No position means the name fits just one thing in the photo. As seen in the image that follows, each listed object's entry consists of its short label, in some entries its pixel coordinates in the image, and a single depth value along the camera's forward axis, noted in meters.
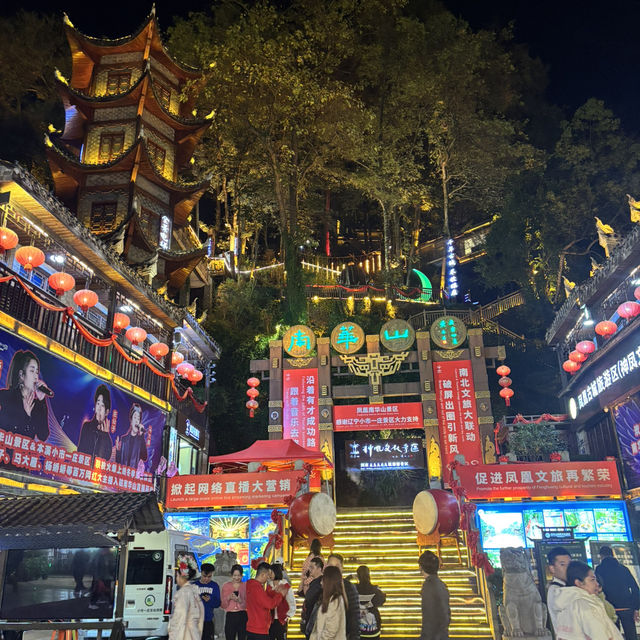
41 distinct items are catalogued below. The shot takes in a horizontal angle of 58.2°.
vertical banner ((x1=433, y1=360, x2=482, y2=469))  14.98
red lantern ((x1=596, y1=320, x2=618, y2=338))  11.77
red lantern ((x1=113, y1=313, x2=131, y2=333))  12.51
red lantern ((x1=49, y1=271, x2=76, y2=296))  10.25
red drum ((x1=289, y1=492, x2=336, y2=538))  10.26
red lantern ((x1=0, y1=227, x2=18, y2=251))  9.19
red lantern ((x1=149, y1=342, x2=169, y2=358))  13.94
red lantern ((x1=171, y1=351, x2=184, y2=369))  15.86
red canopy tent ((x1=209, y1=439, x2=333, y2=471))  12.58
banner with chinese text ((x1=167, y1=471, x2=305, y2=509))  11.75
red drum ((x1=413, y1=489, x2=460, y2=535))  9.94
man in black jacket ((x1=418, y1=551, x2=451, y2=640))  4.55
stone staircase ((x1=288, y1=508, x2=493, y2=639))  8.25
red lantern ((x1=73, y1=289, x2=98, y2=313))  10.69
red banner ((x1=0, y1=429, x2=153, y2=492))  9.05
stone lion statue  7.12
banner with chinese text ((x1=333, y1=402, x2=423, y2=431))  15.48
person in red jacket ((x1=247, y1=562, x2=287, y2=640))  5.32
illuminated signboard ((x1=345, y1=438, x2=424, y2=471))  15.09
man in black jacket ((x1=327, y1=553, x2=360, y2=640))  4.75
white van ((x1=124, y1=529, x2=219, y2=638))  7.18
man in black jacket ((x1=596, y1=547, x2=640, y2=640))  5.98
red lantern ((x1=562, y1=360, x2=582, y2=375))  13.86
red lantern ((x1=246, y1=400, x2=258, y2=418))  16.75
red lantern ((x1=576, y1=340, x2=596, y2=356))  13.05
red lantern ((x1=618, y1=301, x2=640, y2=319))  10.64
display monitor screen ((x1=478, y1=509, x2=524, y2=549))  11.51
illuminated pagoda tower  18.28
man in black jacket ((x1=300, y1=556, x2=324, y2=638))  5.02
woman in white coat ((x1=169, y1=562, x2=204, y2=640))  5.00
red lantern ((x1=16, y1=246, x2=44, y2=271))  9.43
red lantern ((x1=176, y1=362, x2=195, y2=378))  15.05
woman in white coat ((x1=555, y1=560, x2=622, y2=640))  3.58
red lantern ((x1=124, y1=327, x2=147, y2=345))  12.75
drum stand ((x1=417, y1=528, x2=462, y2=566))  10.00
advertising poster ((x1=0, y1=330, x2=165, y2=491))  9.22
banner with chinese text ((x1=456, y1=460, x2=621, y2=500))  11.59
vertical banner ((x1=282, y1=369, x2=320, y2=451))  15.50
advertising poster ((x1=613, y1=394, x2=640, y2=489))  11.52
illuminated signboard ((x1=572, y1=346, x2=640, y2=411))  11.43
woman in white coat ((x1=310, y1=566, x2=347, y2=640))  4.38
